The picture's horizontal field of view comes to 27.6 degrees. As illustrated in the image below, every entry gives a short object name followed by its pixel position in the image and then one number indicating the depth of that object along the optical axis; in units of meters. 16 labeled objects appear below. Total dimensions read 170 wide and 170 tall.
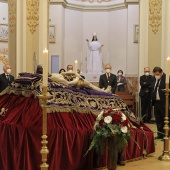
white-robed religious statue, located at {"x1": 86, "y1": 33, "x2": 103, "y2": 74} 13.62
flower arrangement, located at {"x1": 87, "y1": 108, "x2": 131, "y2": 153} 3.75
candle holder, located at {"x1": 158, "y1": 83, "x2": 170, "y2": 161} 4.61
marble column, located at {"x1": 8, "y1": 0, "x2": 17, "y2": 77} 9.64
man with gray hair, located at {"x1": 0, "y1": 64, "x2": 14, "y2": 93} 7.78
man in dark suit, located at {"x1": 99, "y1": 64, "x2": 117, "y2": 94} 9.16
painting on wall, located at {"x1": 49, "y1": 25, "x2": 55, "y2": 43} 13.29
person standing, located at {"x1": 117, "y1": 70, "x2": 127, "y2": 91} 12.51
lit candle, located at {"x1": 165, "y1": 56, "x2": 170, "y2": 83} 4.48
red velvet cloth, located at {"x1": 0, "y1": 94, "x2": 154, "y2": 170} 3.58
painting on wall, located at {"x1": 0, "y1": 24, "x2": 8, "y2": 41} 13.38
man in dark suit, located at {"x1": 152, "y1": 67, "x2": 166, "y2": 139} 6.12
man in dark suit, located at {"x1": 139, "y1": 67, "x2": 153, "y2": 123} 9.10
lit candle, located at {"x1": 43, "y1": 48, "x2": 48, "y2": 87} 3.05
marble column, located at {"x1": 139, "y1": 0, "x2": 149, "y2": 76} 9.61
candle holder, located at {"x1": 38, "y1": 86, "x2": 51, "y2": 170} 3.08
